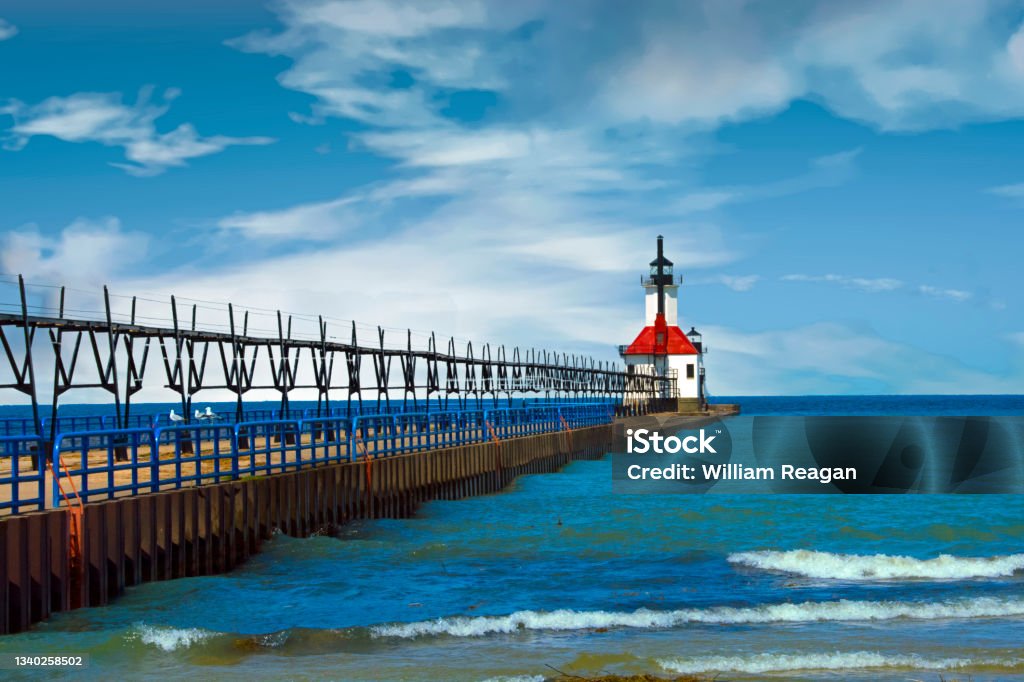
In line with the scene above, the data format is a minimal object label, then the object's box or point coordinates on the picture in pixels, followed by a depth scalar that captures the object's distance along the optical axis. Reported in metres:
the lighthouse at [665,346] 107.38
